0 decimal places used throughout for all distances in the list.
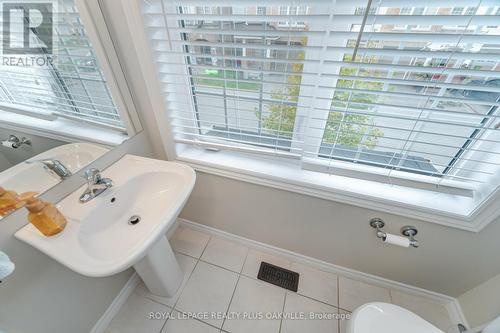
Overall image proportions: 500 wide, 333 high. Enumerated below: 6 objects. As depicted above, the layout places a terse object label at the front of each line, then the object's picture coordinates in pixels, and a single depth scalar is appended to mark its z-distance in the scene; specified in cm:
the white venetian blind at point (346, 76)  61
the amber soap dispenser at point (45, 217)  62
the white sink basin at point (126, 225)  61
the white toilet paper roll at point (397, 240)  87
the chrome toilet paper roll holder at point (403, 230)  89
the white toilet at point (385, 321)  75
